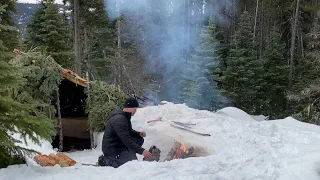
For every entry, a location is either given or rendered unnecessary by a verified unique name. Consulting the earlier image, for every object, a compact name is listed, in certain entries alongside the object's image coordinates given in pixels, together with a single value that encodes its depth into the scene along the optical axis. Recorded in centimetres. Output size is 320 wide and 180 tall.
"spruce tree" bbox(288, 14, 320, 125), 1669
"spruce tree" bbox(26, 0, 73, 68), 1959
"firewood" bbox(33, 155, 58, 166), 683
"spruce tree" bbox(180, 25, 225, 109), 2405
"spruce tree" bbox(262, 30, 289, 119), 2772
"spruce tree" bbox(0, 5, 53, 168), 503
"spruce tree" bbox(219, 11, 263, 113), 2642
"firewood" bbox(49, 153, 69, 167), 712
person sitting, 646
